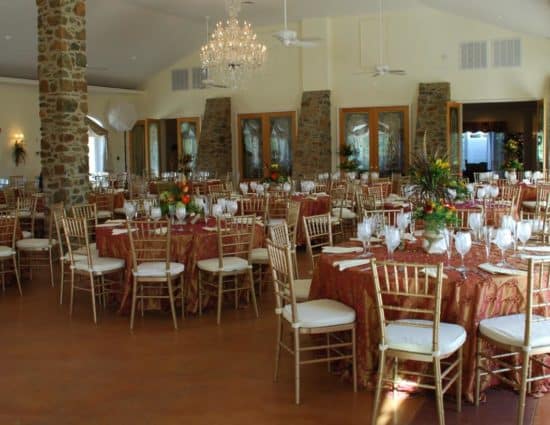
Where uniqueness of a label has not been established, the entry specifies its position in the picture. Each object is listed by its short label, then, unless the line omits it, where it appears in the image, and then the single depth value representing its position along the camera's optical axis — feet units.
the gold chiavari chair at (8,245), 23.56
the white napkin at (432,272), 12.97
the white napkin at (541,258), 11.73
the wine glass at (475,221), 15.99
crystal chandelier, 36.94
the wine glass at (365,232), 15.15
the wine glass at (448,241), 14.97
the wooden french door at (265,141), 55.11
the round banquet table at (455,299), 12.95
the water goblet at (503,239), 13.78
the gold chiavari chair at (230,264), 19.65
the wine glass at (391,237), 14.67
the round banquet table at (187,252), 20.35
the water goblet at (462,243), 13.83
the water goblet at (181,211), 21.77
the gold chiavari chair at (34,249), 25.23
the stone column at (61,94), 30.91
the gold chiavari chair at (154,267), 19.07
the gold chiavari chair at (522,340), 11.73
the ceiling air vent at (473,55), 48.44
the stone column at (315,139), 52.47
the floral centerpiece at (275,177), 32.94
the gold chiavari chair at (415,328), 11.78
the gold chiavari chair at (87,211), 25.57
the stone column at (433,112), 48.47
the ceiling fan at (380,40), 50.85
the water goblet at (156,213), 21.99
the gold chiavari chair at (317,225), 18.62
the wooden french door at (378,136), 51.39
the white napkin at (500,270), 13.10
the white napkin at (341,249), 15.69
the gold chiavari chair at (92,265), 19.90
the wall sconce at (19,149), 53.62
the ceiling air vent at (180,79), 59.47
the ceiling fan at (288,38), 30.09
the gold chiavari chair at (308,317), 13.39
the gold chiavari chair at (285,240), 16.30
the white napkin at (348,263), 14.16
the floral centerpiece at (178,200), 22.01
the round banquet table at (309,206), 30.86
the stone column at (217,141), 56.59
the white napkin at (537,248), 15.41
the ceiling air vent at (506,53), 47.62
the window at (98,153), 64.85
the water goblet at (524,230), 14.26
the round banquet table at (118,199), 37.37
